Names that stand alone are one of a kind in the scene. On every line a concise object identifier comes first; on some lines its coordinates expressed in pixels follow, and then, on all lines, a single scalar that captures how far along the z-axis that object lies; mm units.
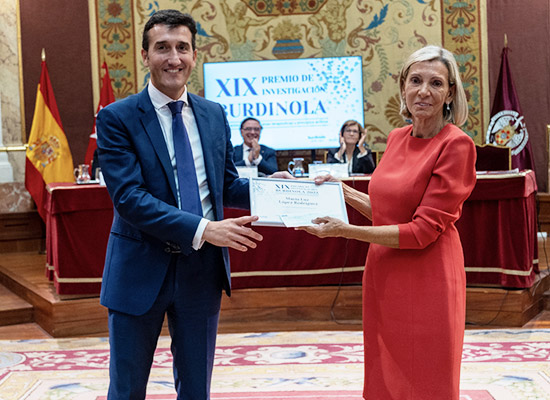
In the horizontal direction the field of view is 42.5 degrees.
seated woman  6480
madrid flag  7785
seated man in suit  6553
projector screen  8188
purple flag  7734
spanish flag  7617
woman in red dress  2176
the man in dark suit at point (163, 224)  2098
